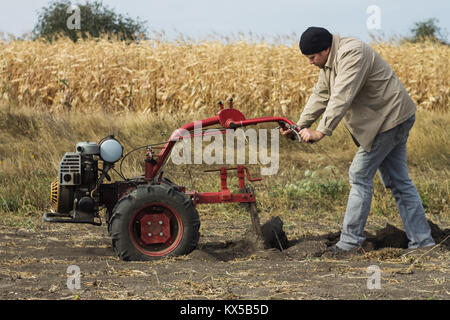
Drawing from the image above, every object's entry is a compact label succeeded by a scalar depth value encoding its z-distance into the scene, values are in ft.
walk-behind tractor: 30.61
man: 30.87
